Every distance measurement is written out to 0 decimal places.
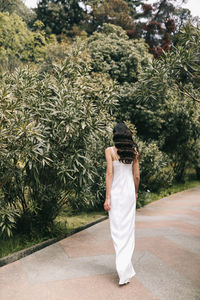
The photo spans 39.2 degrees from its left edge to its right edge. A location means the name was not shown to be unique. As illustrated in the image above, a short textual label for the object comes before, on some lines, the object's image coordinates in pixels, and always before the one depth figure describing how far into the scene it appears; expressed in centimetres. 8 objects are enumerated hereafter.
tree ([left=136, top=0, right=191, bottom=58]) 2180
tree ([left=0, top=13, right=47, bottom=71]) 1628
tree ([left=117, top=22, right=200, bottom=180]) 1043
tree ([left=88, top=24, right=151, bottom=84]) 1138
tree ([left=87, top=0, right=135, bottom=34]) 2177
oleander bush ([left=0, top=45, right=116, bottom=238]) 399
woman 354
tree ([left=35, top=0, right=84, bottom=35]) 2398
